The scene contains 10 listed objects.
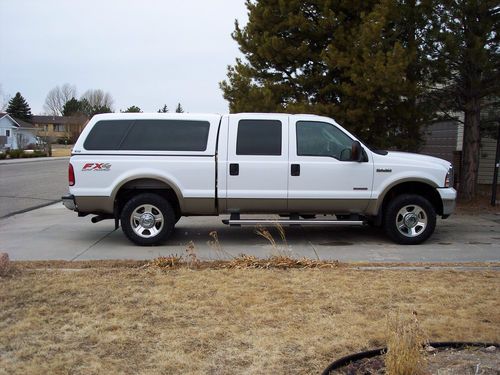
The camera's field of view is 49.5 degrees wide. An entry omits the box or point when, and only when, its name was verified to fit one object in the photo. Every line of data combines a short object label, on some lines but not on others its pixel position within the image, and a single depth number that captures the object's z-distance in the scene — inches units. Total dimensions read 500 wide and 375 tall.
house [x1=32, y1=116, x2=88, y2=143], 3607.3
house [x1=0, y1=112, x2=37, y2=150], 2692.7
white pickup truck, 330.3
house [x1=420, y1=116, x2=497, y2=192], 686.1
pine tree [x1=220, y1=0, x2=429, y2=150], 435.8
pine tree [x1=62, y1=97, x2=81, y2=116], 4222.4
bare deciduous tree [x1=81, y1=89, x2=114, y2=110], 4173.2
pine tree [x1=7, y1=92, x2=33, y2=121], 3890.3
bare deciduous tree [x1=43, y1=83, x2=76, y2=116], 4352.9
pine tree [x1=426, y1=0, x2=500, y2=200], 440.5
